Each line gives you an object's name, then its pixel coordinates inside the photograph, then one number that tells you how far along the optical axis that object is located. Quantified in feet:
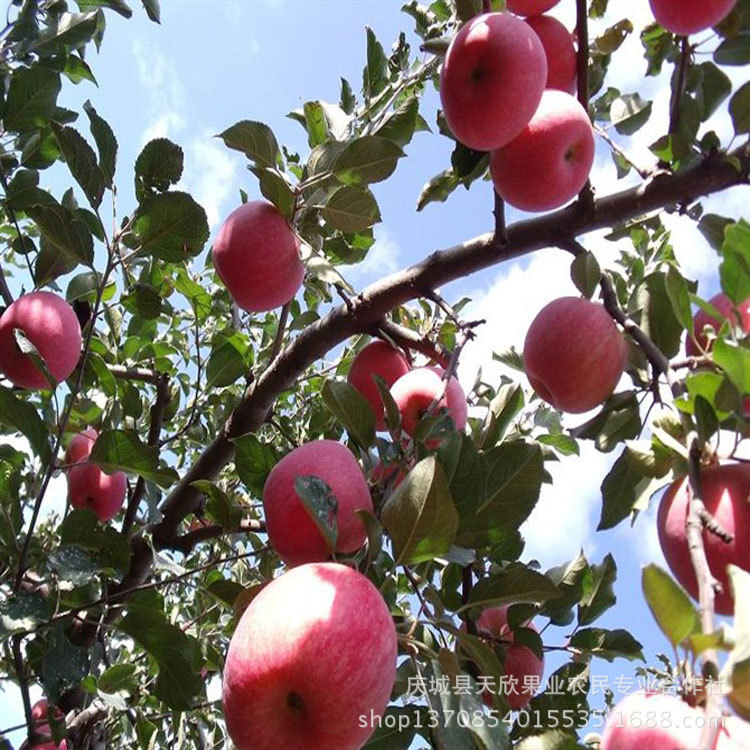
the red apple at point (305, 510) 1.38
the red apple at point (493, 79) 1.59
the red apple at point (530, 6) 1.83
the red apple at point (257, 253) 2.03
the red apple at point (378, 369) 2.04
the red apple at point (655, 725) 0.96
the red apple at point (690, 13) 1.48
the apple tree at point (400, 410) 1.13
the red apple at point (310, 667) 1.06
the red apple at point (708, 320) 1.54
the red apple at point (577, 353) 1.70
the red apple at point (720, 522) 1.17
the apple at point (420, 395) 1.84
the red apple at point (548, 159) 1.67
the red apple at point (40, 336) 2.09
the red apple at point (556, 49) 1.85
